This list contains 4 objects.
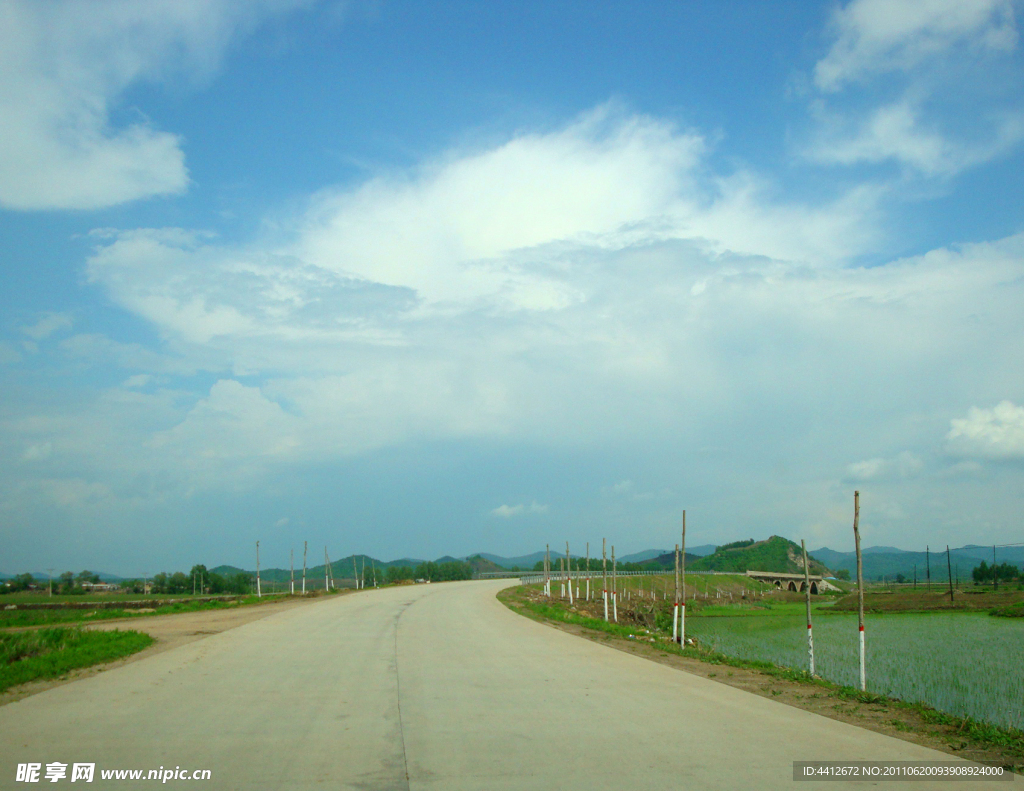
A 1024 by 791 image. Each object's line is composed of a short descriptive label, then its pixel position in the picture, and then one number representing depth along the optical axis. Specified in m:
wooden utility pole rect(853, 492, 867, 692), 12.40
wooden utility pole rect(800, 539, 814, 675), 12.94
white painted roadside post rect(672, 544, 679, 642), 18.62
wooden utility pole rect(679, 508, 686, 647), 19.53
